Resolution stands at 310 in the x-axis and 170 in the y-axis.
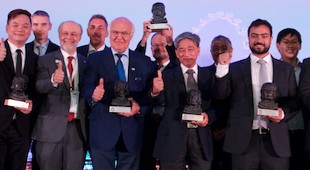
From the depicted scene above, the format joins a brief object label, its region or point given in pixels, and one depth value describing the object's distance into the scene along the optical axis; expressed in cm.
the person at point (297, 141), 345
